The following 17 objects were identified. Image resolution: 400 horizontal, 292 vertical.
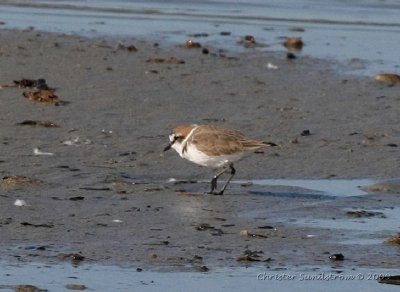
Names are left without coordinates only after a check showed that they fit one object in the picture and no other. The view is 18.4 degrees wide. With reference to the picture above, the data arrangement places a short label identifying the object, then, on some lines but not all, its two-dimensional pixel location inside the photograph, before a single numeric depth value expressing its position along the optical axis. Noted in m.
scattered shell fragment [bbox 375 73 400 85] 15.21
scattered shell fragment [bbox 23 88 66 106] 13.11
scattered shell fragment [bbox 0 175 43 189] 9.72
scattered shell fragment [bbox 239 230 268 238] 8.55
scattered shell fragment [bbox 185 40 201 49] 17.31
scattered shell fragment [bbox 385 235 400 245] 8.44
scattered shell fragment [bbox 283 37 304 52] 17.94
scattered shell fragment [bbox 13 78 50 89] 13.82
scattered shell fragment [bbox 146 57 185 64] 16.00
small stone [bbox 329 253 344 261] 8.04
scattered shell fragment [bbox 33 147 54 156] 11.04
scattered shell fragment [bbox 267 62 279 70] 16.22
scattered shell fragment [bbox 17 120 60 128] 12.09
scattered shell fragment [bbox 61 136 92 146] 11.48
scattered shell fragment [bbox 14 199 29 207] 9.14
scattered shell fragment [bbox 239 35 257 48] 17.98
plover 10.16
